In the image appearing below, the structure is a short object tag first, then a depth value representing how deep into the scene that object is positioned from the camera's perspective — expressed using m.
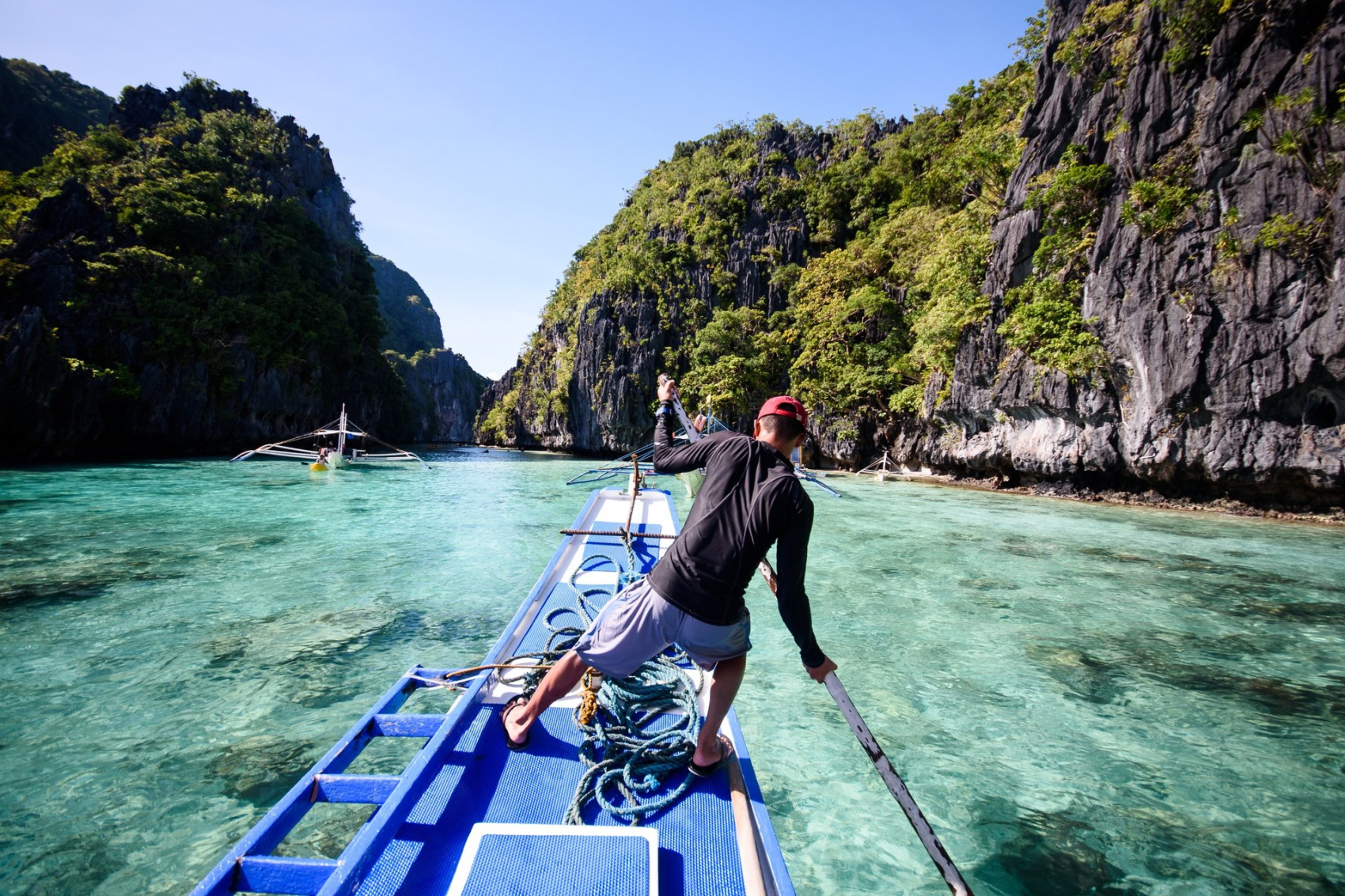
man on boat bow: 2.07
